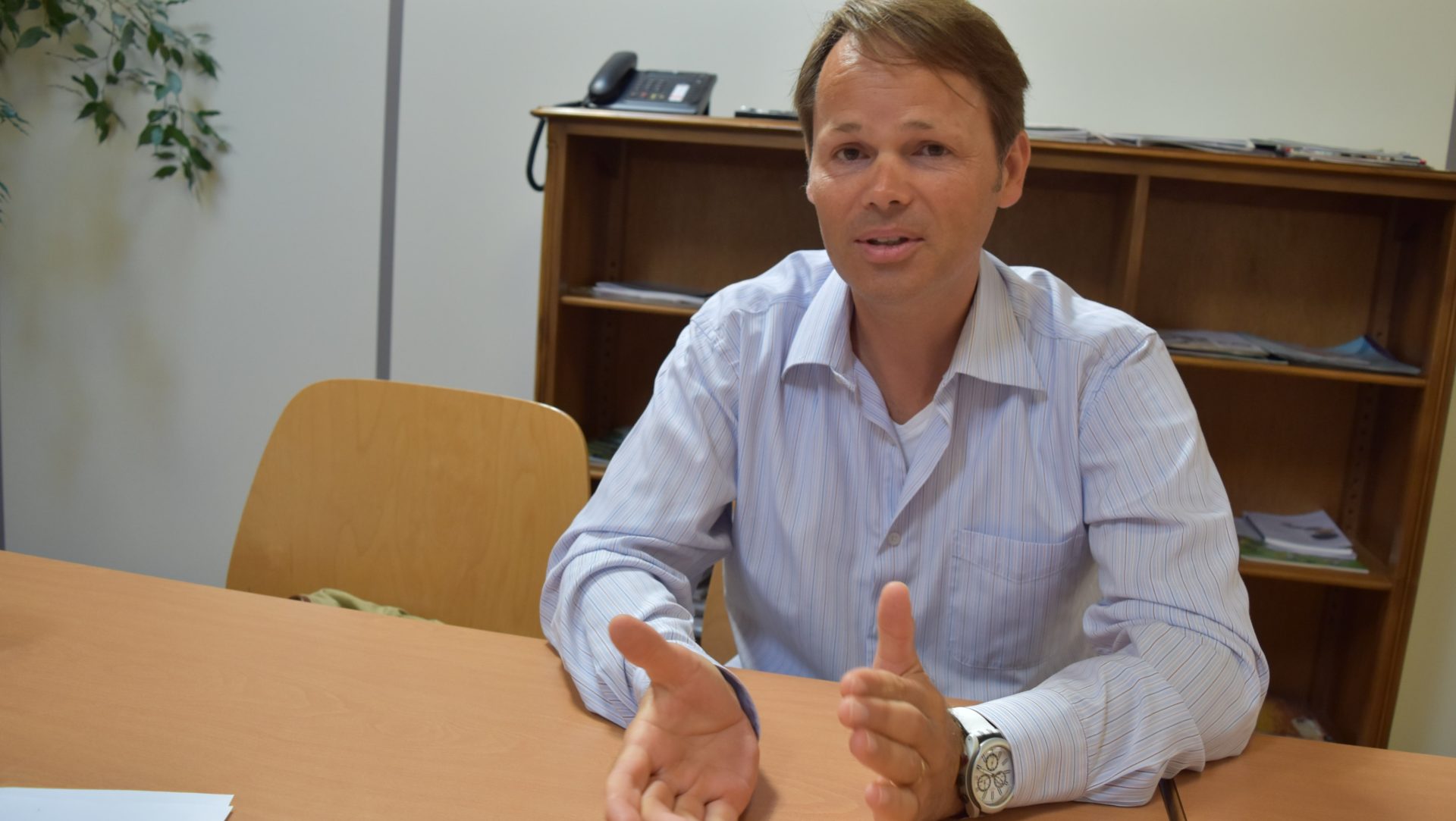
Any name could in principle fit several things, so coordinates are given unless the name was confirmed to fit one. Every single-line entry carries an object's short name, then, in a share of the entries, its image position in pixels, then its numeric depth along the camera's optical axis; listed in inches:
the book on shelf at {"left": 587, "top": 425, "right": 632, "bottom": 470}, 96.9
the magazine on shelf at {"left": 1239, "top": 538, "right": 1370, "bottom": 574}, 88.0
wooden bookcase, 85.7
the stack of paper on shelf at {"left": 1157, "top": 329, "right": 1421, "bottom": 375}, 86.0
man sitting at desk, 43.3
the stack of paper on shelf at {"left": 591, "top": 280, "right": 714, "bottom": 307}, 94.2
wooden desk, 32.0
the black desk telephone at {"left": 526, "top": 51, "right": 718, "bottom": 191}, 92.1
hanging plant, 110.0
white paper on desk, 29.4
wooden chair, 56.9
